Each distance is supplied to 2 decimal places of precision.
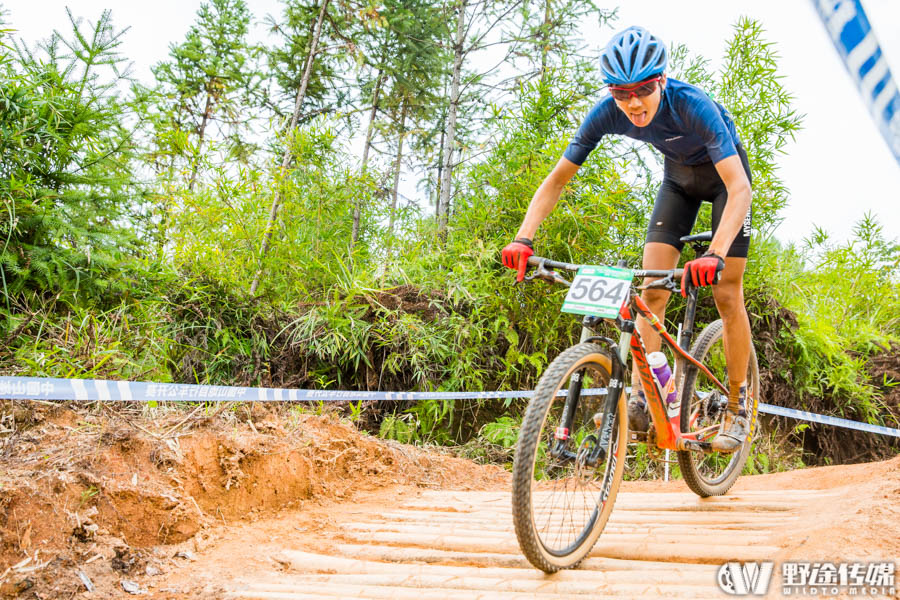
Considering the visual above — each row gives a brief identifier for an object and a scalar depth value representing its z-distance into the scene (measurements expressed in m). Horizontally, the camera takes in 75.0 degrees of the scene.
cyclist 2.39
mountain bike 1.99
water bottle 2.58
